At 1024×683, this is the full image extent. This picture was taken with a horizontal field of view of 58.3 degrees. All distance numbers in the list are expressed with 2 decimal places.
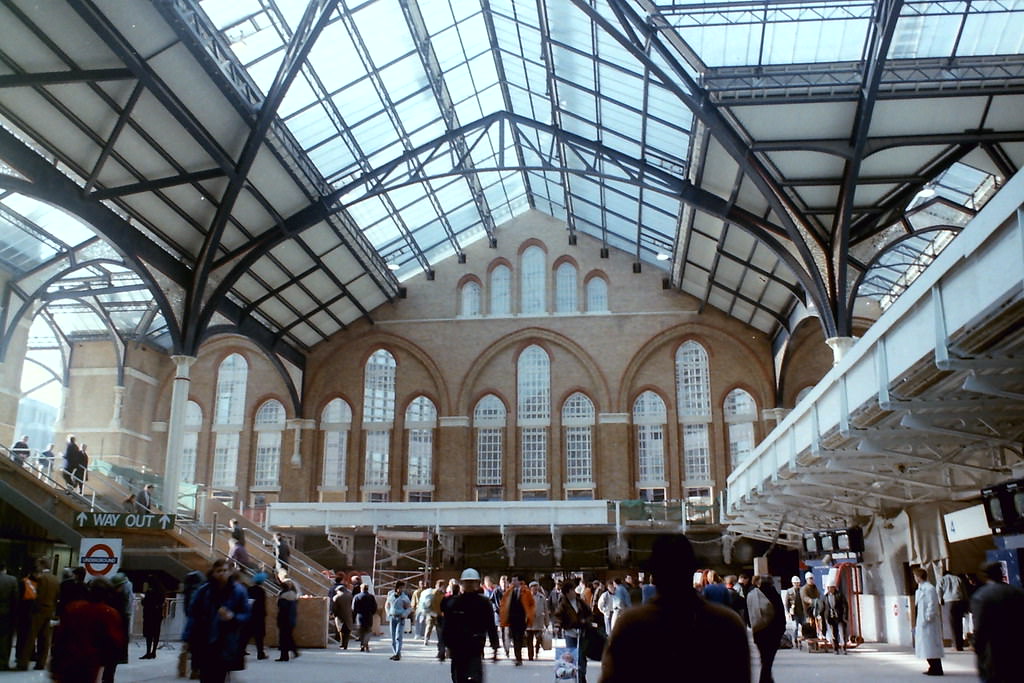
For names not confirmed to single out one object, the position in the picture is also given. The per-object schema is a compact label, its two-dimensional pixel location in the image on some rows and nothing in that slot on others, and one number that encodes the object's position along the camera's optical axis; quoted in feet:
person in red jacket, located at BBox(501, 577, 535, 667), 49.42
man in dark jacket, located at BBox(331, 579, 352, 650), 60.95
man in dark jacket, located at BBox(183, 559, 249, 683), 23.36
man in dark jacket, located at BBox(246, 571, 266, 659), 44.58
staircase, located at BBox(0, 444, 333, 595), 62.44
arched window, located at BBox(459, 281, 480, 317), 116.47
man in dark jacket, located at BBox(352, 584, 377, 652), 58.75
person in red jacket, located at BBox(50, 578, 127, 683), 20.93
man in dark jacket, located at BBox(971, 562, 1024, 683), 16.90
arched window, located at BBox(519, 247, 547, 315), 115.14
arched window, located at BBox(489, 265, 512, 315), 115.75
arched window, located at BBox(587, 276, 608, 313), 113.80
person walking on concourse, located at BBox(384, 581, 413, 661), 53.01
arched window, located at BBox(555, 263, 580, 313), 114.52
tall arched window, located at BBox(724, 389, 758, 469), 108.27
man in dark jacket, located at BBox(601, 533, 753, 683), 9.84
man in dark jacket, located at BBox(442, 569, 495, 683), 25.14
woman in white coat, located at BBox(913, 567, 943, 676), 40.88
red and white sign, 36.29
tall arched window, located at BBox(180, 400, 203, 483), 115.65
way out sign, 61.41
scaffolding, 97.81
